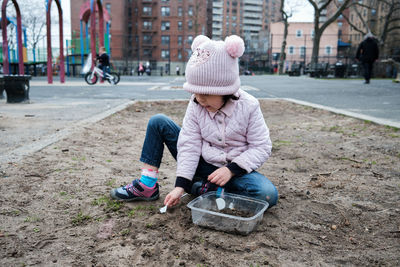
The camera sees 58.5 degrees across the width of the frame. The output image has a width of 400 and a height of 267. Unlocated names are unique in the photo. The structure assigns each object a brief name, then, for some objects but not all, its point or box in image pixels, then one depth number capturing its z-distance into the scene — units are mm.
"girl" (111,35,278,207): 1938
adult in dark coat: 13727
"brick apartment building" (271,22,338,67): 53219
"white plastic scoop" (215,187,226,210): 2064
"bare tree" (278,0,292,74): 32638
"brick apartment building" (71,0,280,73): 49844
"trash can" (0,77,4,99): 7977
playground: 12133
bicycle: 14231
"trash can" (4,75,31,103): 7090
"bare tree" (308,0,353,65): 25359
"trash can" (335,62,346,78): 21859
